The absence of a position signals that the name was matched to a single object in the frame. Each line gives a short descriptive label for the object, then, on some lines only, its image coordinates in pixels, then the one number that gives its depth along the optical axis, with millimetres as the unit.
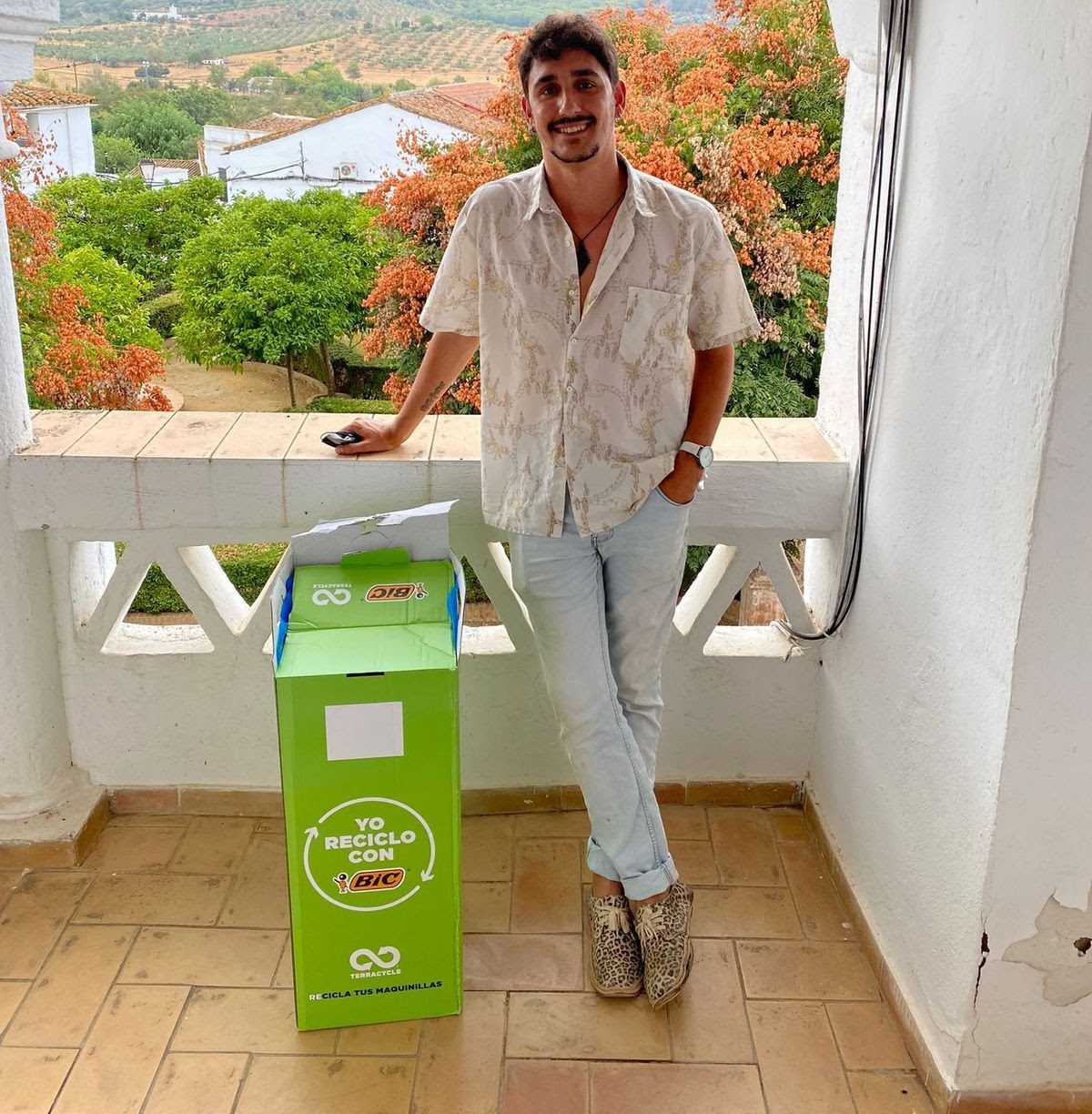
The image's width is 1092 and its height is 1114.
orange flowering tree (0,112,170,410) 6090
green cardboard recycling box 2113
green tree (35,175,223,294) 7730
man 2217
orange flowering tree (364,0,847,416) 5645
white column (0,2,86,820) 2605
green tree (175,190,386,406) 6961
